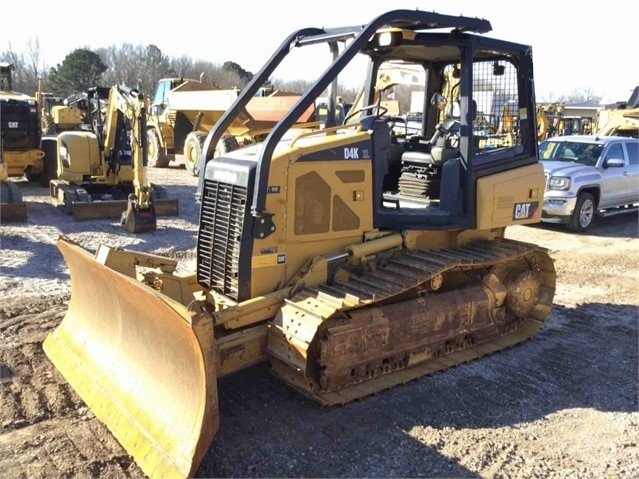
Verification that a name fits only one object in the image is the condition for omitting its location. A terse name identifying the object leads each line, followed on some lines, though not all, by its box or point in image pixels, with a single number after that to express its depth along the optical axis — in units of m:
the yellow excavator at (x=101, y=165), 12.27
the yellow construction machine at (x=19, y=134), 14.67
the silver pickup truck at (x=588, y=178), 12.05
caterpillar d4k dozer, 4.45
